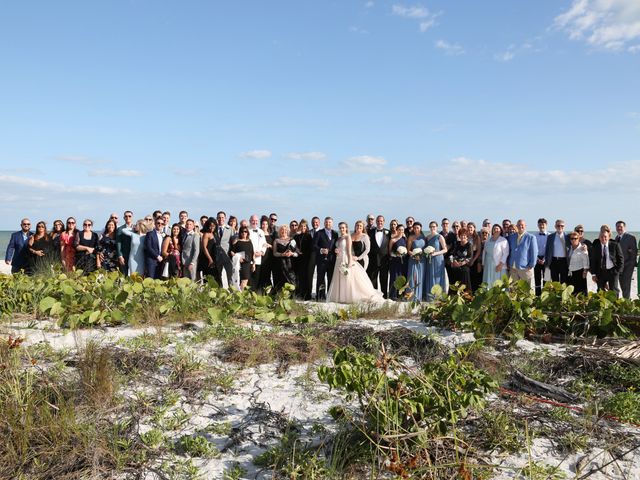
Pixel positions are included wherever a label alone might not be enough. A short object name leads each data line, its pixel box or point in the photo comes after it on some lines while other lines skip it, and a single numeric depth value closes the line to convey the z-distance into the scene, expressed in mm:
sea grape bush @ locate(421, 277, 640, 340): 5715
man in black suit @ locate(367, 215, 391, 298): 12094
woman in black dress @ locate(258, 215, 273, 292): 11750
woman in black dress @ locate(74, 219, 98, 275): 11156
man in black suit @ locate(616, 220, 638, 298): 11367
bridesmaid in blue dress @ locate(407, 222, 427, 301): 11328
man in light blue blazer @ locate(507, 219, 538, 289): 10906
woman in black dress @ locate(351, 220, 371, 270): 11445
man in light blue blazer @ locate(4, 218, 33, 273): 11625
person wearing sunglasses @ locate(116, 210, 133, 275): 10914
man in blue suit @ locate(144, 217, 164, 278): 10742
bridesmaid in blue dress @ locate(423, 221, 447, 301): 11320
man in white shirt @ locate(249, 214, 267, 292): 11375
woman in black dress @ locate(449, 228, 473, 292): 11406
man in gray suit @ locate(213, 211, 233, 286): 10930
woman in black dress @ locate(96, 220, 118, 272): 11125
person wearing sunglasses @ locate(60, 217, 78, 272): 11273
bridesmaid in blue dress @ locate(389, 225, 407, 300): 11742
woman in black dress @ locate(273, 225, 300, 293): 11602
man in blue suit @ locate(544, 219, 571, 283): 11453
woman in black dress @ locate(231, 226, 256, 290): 10953
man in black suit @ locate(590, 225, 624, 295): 11062
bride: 10797
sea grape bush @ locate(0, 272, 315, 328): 6074
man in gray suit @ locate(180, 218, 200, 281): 10797
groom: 11785
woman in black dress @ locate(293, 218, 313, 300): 11883
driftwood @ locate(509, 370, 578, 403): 4191
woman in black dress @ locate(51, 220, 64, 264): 11109
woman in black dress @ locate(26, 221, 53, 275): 11352
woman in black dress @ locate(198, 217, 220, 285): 10953
